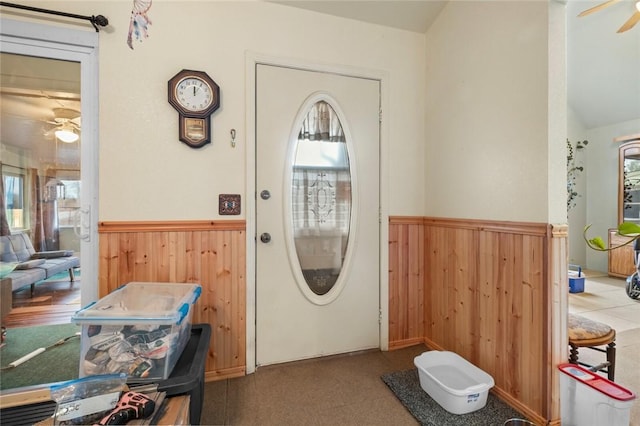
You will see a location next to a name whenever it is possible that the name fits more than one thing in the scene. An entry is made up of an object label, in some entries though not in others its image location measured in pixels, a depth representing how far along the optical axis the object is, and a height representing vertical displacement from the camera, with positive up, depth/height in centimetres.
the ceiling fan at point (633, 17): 172 +124
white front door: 208 -2
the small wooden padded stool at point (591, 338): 164 -72
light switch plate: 198 +5
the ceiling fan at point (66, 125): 175 +53
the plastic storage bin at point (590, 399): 126 -86
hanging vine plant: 512 +72
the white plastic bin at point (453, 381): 158 -102
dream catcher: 183 +121
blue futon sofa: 169 -30
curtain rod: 163 +114
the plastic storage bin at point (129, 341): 127 -59
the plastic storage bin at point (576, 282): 373 -90
